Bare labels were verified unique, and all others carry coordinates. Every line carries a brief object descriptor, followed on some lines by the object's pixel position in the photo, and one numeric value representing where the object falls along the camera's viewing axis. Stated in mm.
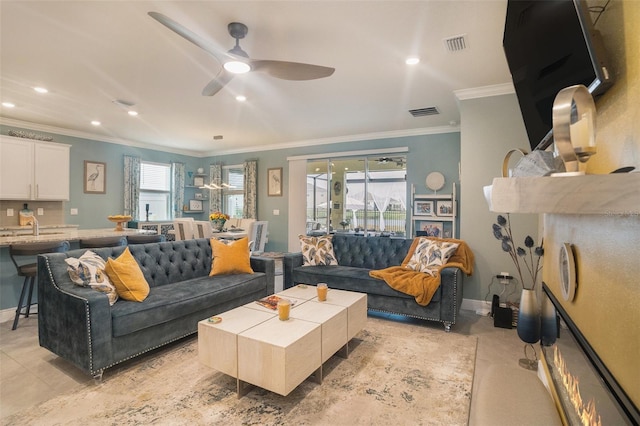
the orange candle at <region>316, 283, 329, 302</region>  2832
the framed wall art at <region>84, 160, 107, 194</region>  6297
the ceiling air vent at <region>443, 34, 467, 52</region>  2688
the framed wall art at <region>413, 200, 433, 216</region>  5324
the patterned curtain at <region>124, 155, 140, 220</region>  6816
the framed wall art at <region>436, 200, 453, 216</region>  5152
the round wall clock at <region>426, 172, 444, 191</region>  5543
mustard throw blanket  3288
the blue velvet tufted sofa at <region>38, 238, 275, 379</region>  2291
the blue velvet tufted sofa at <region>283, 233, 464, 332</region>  3277
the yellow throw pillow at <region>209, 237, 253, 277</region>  3684
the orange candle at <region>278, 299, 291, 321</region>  2322
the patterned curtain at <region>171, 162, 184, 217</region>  7848
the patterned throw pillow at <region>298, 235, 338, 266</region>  4234
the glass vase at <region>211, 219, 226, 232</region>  6086
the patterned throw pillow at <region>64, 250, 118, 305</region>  2465
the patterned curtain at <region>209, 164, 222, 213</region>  8180
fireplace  840
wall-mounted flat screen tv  956
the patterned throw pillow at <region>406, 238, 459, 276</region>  3535
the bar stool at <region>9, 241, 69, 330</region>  3143
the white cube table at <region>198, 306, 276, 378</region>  2092
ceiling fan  2227
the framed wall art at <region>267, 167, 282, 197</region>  7410
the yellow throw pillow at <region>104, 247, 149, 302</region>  2635
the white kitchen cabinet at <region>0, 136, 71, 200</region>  4570
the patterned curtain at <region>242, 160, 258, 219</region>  7641
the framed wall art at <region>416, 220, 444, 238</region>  5320
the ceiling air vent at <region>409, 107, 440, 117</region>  4670
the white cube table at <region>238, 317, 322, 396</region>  1914
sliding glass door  6199
